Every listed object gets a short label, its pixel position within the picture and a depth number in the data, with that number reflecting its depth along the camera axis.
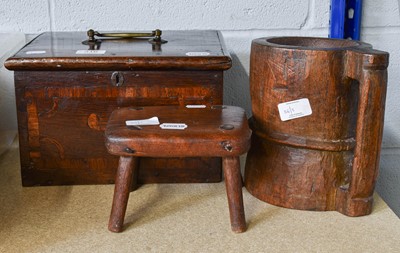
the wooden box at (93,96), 1.33
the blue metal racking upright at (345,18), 1.63
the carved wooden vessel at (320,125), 1.24
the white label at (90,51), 1.36
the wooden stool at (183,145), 1.21
